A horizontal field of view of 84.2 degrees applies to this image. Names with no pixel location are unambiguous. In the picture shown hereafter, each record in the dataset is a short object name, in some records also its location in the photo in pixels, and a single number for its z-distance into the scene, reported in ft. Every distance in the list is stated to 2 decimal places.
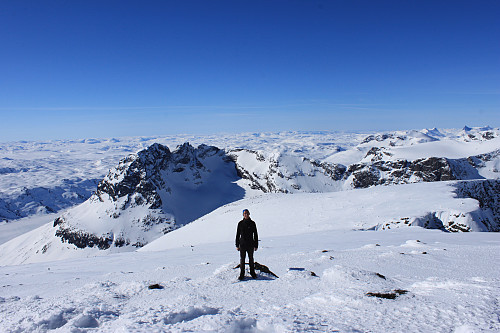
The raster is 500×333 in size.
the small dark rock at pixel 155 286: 29.01
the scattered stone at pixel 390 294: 21.07
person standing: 31.78
